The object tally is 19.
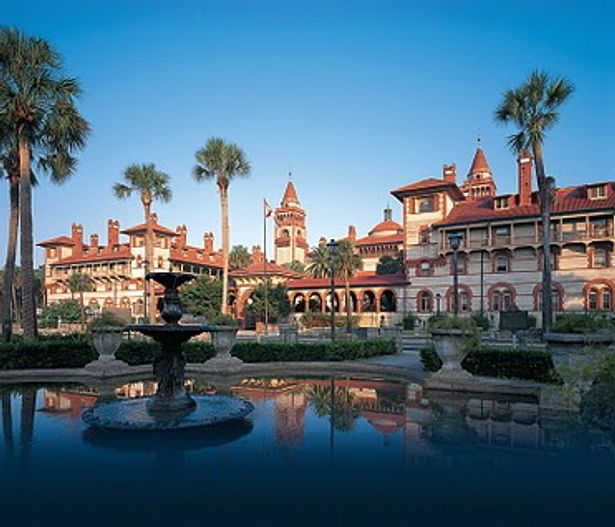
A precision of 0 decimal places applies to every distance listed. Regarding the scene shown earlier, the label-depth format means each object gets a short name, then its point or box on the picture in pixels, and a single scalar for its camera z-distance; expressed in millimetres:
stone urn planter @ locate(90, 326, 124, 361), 14945
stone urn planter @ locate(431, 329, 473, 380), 12773
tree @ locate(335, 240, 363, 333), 49500
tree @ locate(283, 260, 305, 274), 91244
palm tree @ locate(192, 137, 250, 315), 33219
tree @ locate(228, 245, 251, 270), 76000
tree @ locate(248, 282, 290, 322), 49375
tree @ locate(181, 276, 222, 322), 50500
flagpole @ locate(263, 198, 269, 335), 37781
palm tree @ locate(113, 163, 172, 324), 36500
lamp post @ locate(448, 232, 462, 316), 18906
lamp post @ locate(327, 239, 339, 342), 20625
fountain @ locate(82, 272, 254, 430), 8727
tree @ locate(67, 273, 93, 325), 61375
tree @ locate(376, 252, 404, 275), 67938
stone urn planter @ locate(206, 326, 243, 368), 16234
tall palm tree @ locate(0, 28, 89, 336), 18297
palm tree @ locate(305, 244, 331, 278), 56406
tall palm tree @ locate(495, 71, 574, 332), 23500
